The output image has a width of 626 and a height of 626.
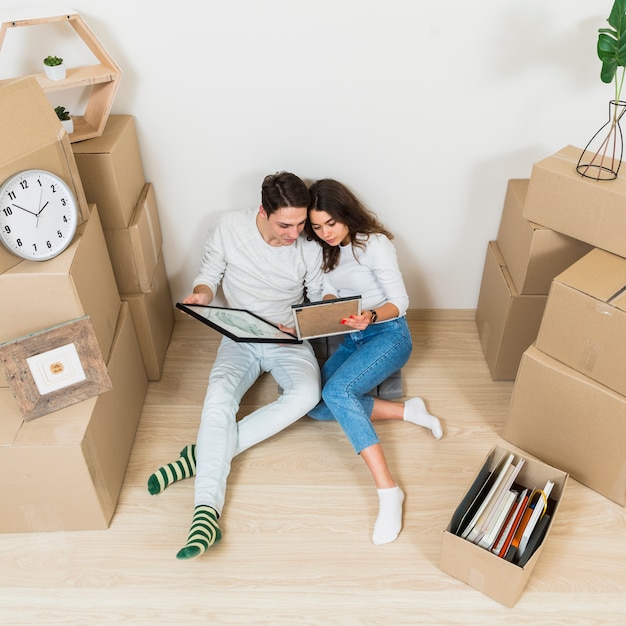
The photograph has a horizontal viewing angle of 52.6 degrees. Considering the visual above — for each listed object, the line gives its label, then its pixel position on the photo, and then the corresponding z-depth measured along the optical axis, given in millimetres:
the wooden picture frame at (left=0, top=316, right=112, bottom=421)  1485
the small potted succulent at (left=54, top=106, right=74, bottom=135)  1783
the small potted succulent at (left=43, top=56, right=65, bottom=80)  1692
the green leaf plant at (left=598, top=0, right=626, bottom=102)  1566
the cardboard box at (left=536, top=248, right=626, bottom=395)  1536
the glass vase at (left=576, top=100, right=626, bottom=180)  1698
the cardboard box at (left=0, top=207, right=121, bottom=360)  1491
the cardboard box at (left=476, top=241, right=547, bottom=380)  2004
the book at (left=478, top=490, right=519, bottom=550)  1497
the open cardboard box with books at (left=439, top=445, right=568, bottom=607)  1472
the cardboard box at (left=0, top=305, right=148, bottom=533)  1534
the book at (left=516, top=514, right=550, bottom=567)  1493
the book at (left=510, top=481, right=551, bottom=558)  1504
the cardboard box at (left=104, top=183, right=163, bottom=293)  1915
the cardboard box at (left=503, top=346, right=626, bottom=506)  1648
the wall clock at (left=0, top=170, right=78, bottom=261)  1443
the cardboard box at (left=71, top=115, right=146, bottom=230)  1775
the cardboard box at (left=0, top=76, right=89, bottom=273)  1434
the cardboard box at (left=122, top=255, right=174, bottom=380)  2020
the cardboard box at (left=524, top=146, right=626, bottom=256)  1635
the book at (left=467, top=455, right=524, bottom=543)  1510
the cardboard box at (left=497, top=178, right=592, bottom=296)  1847
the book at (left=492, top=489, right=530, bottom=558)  1489
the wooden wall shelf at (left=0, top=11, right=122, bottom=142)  1628
